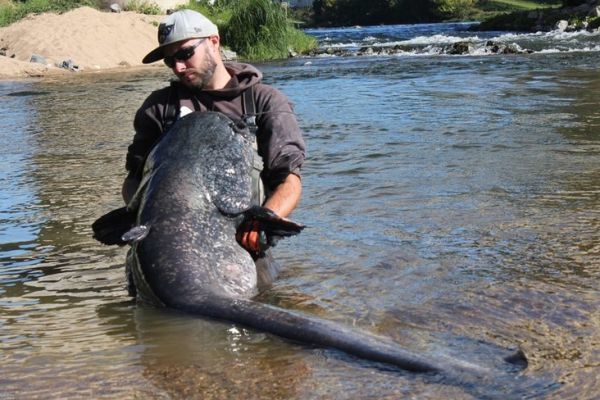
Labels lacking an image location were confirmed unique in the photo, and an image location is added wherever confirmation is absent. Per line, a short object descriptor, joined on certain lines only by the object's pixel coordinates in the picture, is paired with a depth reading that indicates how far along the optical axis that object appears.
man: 4.49
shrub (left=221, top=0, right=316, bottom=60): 32.19
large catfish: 4.08
